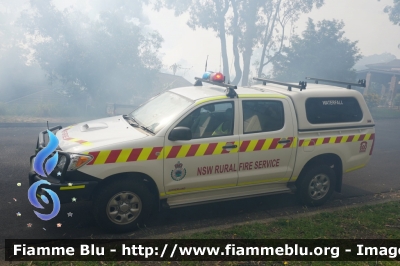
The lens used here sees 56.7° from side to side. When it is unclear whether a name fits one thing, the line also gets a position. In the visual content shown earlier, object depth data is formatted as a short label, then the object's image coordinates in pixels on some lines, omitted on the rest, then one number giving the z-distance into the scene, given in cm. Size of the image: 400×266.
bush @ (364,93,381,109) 2461
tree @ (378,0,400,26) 4073
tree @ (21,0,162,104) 2020
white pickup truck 450
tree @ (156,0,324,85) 2967
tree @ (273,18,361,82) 2832
